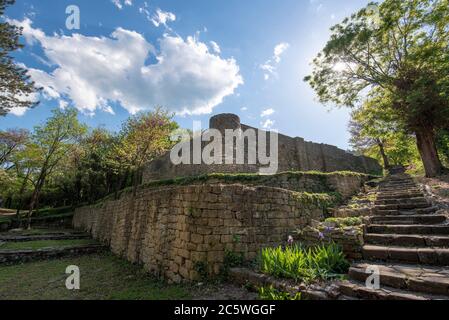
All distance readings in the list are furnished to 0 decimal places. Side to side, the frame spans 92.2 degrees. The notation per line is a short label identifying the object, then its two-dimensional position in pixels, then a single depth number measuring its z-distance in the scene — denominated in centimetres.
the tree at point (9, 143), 2175
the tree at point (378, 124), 1196
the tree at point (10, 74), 936
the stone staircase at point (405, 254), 282
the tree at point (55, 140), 1911
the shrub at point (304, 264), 359
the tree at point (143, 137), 1283
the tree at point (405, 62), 994
